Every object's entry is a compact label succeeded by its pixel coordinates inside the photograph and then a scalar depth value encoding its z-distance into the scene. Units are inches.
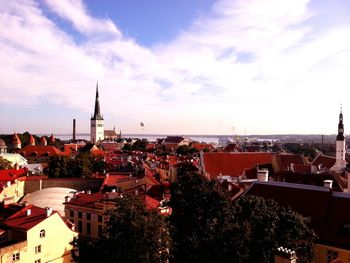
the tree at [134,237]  709.9
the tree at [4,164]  2709.2
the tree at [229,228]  697.6
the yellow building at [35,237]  1047.2
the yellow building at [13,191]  1896.2
